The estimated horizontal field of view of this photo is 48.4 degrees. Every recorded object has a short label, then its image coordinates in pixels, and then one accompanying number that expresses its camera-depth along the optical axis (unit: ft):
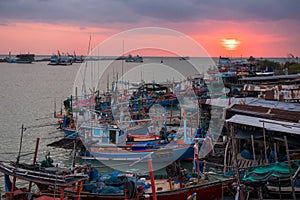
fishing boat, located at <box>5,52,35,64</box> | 458.95
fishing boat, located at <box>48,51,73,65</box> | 439.63
